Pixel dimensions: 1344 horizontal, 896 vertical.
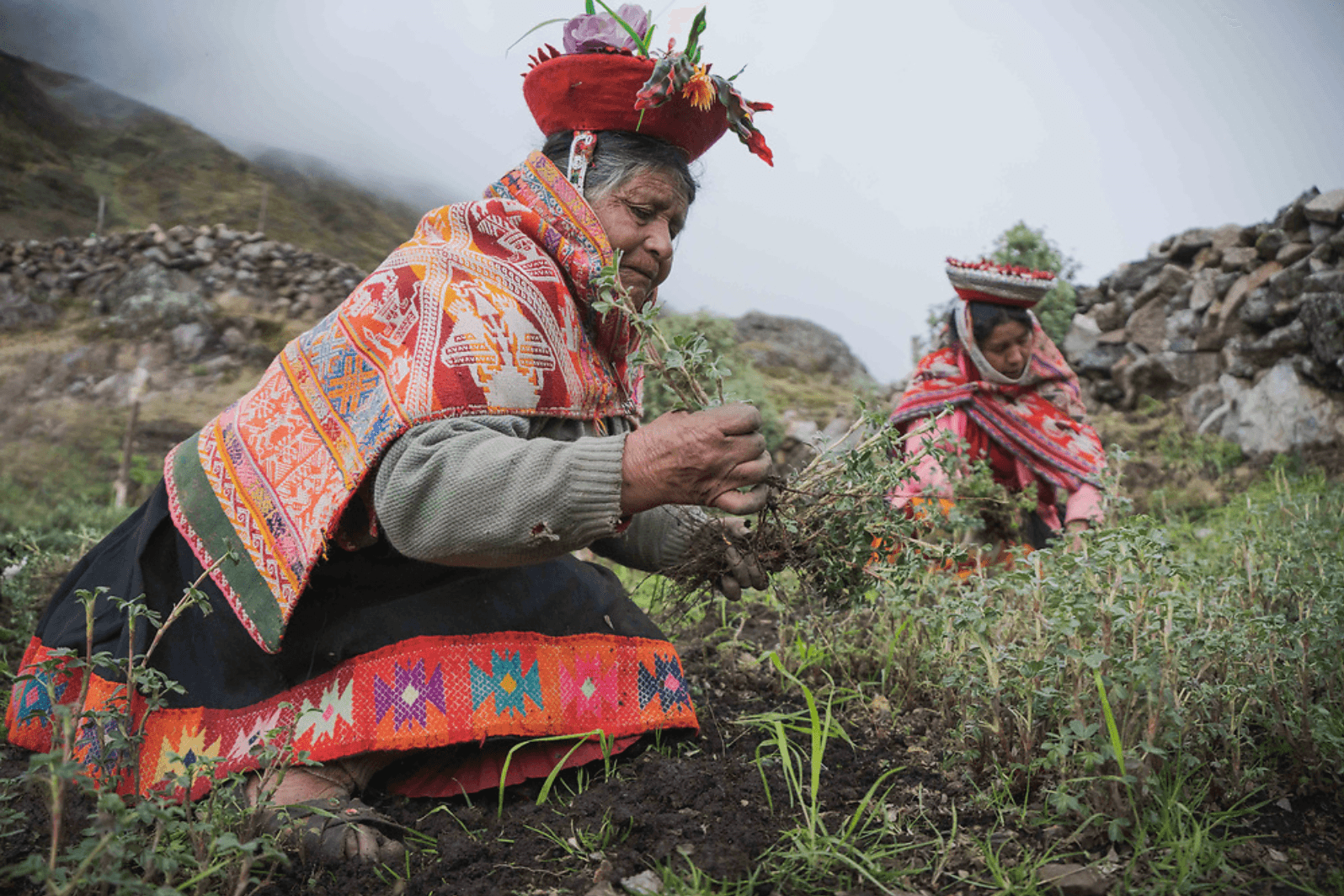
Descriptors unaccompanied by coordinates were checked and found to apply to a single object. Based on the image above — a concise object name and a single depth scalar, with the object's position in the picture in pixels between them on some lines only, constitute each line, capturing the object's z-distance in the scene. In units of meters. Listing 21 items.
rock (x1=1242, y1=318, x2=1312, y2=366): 6.56
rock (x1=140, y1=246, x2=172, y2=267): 12.67
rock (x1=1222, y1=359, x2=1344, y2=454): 6.22
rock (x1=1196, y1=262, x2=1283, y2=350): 7.29
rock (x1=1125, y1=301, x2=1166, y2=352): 8.14
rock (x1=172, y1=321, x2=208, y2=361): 11.84
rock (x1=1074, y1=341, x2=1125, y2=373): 8.35
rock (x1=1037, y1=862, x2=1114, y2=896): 1.31
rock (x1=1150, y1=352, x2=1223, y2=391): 7.52
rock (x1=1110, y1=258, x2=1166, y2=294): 8.70
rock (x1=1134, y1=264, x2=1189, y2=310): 8.22
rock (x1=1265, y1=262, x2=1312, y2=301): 6.80
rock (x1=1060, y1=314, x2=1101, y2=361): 8.60
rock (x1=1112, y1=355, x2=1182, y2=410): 7.82
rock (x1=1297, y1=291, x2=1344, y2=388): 6.15
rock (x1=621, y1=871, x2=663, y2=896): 1.38
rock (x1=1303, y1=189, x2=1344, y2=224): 6.60
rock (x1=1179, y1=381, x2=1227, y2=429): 7.27
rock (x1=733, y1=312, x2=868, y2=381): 17.61
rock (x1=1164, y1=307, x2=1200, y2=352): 7.81
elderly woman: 1.59
